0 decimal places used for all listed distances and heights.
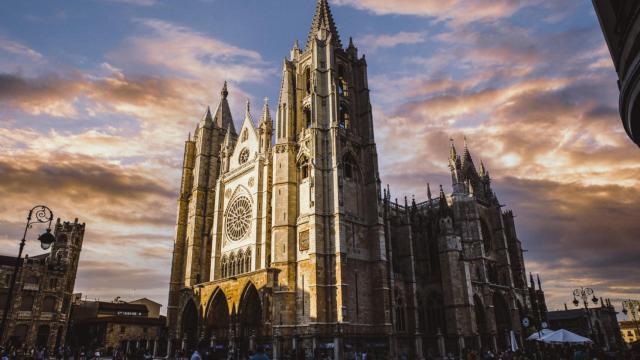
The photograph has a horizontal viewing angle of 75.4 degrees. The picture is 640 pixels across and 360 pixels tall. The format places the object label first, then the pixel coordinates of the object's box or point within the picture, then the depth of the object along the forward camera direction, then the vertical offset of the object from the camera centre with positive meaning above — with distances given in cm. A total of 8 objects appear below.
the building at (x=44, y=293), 4188 +401
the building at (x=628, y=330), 9577 -193
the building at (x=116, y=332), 4625 -3
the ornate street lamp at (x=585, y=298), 2816 +157
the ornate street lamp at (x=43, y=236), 1362 +305
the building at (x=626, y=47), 693 +467
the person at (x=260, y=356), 907 -56
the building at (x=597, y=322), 6544 +5
